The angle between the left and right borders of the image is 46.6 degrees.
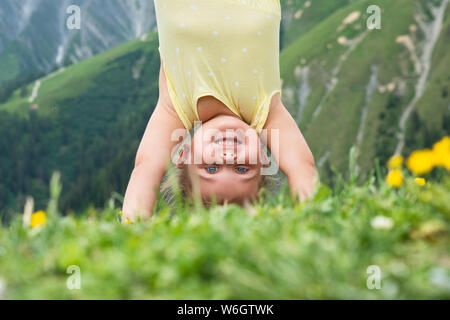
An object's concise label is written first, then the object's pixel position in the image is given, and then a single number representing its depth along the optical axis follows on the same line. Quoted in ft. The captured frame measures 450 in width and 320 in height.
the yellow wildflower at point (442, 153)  9.54
